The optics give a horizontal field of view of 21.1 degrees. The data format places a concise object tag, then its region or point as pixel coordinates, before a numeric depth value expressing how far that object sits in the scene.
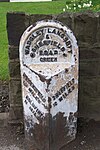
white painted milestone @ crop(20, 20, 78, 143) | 2.46
